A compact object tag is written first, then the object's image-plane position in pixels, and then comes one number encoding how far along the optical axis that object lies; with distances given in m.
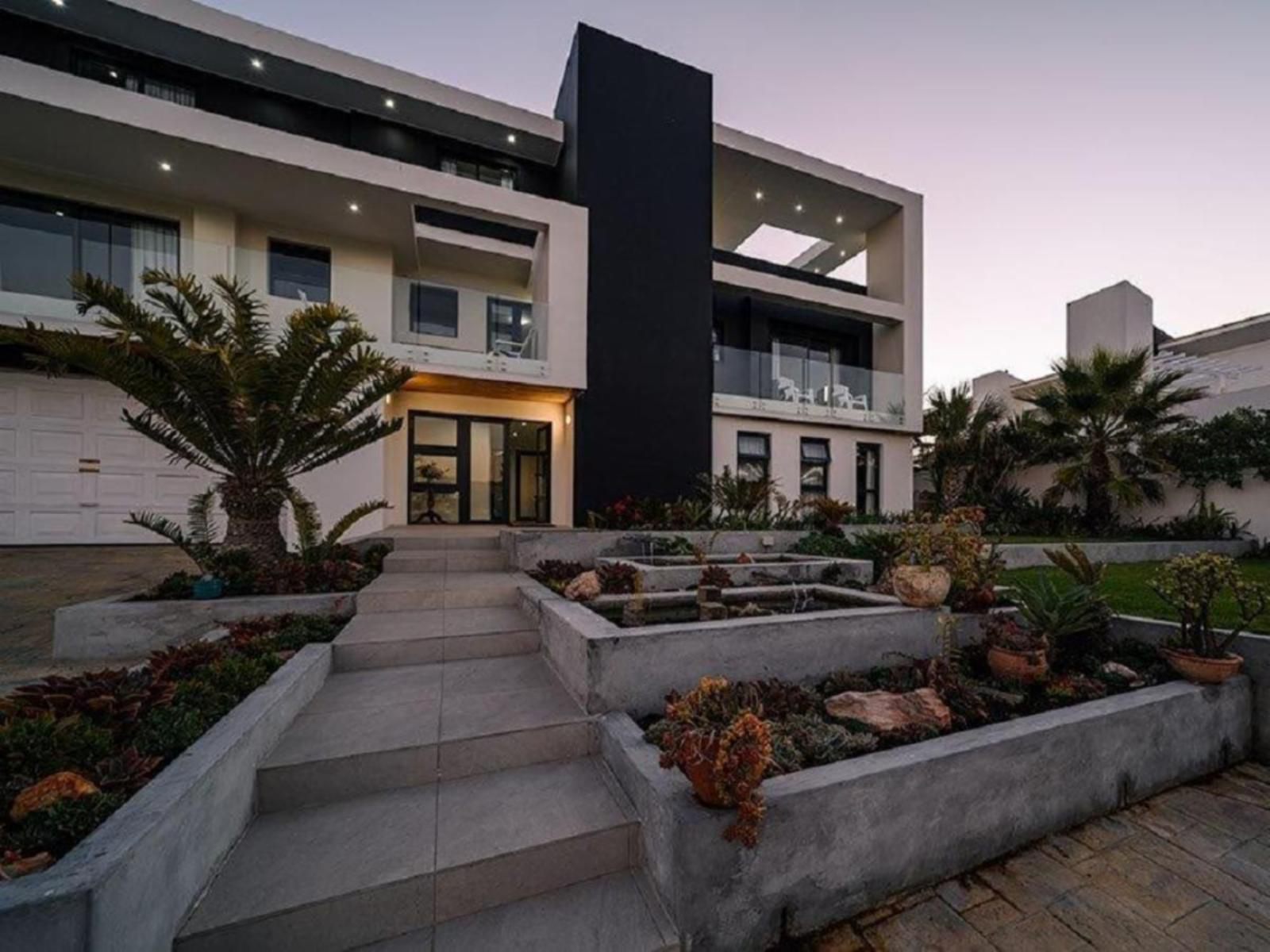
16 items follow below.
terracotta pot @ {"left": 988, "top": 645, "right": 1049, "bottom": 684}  3.69
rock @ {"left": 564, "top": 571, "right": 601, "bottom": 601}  4.63
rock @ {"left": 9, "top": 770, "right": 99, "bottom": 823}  1.74
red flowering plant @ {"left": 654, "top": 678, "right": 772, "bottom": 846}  2.01
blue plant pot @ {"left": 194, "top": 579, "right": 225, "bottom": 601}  4.79
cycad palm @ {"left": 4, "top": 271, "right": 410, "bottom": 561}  4.99
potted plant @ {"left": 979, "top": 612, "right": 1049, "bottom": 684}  3.70
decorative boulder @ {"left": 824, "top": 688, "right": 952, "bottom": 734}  2.96
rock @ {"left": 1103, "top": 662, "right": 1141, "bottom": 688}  3.74
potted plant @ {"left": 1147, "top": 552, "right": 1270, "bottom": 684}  3.61
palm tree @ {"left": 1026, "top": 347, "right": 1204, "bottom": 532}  11.30
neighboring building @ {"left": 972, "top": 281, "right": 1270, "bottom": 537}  11.88
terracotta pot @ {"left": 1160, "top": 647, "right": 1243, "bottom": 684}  3.57
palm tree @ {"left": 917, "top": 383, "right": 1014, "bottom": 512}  14.52
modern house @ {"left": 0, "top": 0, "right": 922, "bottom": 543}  8.24
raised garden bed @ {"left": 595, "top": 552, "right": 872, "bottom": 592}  5.98
